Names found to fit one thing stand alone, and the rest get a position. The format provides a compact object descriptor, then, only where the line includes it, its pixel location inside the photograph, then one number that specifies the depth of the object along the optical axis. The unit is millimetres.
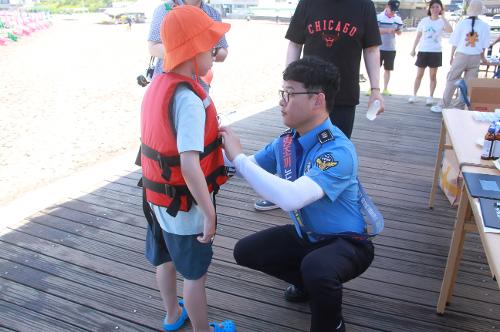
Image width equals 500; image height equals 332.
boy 1608
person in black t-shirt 2775
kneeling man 1765
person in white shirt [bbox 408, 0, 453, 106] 6852
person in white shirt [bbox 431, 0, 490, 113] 6148
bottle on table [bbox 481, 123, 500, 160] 2068
